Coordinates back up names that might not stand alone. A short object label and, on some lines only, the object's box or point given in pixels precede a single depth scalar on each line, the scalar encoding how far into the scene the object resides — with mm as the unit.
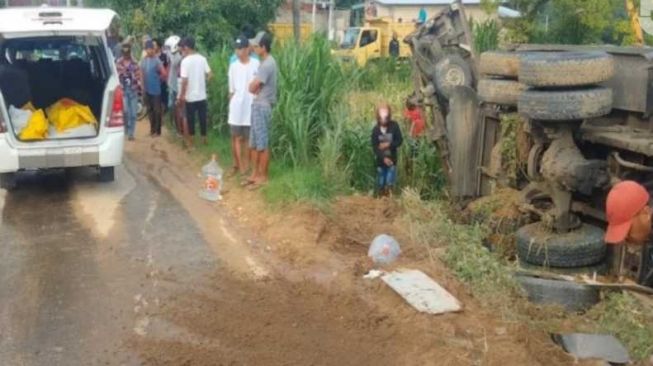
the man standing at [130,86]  14305
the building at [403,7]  43656
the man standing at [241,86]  10375
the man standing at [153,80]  14133
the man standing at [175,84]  13820
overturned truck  7172
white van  9734
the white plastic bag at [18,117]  10039
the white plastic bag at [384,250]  7367
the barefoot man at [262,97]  9859
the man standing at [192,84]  12664
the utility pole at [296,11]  27616
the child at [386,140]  9766
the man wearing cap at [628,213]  6238
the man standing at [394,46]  27508
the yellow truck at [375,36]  30753
